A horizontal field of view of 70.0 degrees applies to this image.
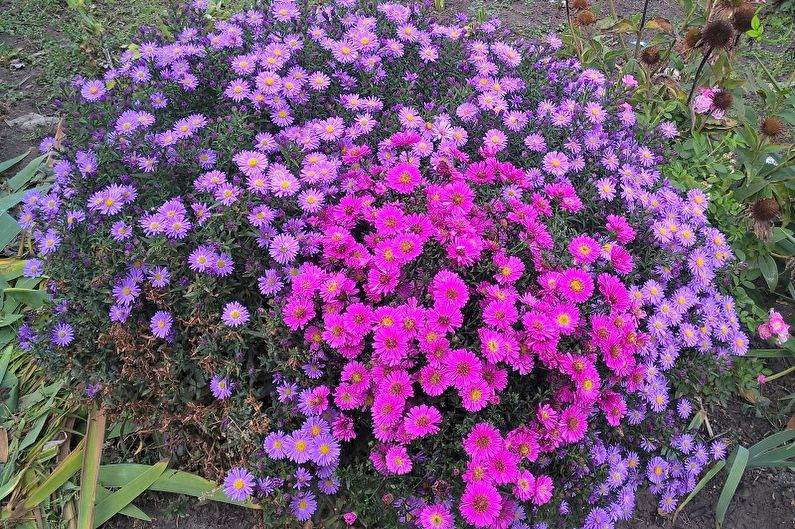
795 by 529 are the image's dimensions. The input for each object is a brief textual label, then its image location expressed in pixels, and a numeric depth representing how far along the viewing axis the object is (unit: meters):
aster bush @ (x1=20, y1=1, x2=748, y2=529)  0.55
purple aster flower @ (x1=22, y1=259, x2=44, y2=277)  0.68
